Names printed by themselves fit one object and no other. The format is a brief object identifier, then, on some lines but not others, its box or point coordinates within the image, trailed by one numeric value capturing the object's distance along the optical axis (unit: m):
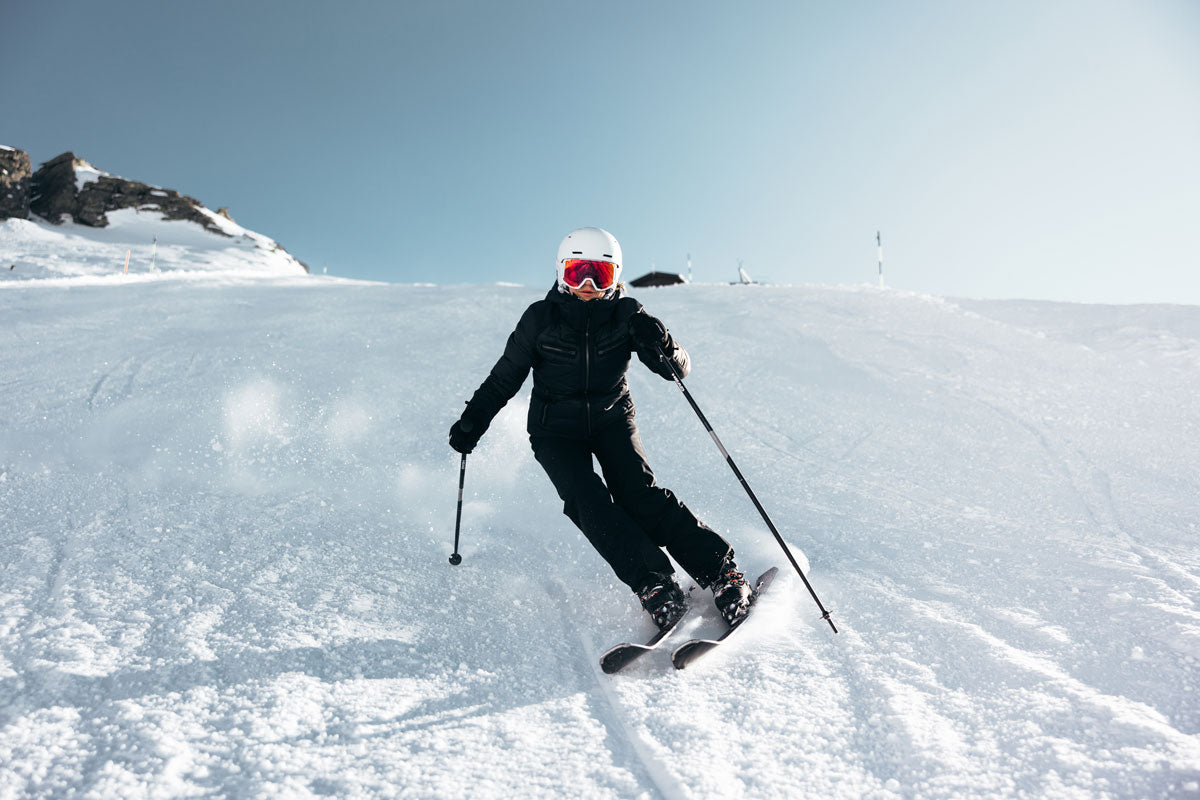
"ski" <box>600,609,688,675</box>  2.35
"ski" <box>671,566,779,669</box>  2.36
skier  2.91
